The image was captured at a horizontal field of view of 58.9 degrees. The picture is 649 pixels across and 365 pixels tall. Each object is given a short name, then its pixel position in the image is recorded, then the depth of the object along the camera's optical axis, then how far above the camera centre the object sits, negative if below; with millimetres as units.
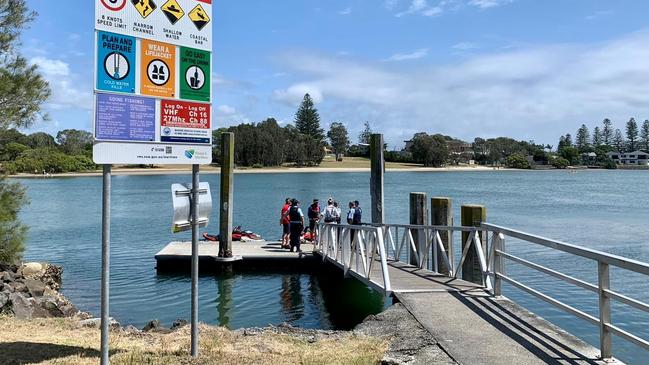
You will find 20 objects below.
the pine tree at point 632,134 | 191750 +13768
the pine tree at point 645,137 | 191000 +12585
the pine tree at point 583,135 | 199375 +13648
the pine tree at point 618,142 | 197875 +11144
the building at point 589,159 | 179500 +4849
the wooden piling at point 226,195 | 16781 -737
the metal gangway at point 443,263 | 5586 -1547
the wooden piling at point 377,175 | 16109 -101
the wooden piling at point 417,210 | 14586 -973
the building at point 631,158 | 183750 +5489
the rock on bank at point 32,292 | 9500 -2632
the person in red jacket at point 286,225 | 18531 -1793
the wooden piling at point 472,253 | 10859 -1529
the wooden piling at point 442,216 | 12922 -1006
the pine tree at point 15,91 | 12516 +1685
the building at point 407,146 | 176275 +8403
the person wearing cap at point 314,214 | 19391 -1467
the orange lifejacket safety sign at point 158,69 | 5477 +972
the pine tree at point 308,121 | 155375 +13718
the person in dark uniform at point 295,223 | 17000 -1572
